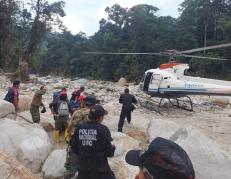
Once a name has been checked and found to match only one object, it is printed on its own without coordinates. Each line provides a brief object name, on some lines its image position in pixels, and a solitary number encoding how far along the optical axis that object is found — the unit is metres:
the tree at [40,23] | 35.03
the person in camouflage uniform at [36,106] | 10.68
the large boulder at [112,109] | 14.69
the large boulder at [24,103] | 13.78
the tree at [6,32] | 33.41
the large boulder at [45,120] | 11.04
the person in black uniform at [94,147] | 4.10
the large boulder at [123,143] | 8.61
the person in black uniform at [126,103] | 11.78
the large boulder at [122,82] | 37.69
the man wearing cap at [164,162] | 1.84
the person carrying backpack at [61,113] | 9.88
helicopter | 17.45
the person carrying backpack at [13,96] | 10.48
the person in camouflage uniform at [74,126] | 5.37
